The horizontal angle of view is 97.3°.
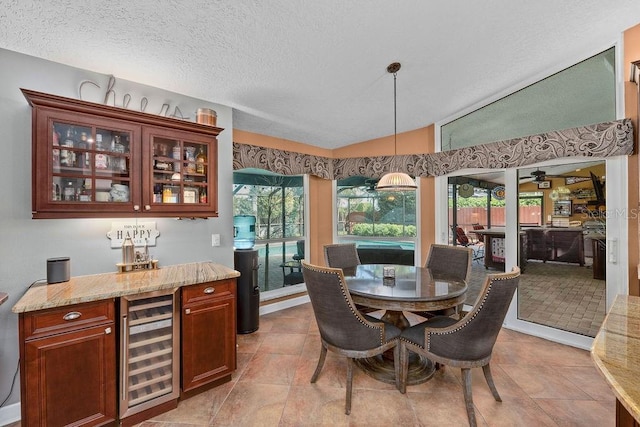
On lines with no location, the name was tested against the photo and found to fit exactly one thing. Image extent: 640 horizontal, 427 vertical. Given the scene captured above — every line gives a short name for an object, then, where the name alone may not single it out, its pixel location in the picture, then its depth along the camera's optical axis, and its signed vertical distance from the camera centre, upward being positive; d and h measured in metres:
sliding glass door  2.64 -0.28
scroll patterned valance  2.52 +0.69
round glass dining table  2.11 -0.62
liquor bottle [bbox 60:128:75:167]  1.94 +0.42
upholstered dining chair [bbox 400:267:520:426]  1.81 -0.85
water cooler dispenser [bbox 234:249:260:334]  3.25 -0.89
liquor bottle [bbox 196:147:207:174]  2.54 +0.48
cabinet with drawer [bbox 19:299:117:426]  1.56 -0.89
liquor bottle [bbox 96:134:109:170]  2.05 +0.43
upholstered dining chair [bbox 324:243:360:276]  3.31 -0.52
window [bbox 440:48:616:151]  2.68 +1.17
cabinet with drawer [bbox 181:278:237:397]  2.08 -0.93
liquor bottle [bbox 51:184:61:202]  1.89 +0.14
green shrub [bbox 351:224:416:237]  4.33 -0.27
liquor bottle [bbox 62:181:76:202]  1.95 +0.15
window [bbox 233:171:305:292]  3.91 -0.08
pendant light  2.64 +0.29
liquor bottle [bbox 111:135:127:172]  2.12 +0.42
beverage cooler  1.85 -0.96
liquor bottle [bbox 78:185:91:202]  2.00 +0.14
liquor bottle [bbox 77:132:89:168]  2.00 +0.46
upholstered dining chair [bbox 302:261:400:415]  1.99 -0.81
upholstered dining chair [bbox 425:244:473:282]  2.93 -0.53
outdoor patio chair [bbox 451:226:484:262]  4.00 -0.39
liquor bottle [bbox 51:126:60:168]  1.90 +0.44
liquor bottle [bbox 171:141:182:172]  2.40 +0.51
